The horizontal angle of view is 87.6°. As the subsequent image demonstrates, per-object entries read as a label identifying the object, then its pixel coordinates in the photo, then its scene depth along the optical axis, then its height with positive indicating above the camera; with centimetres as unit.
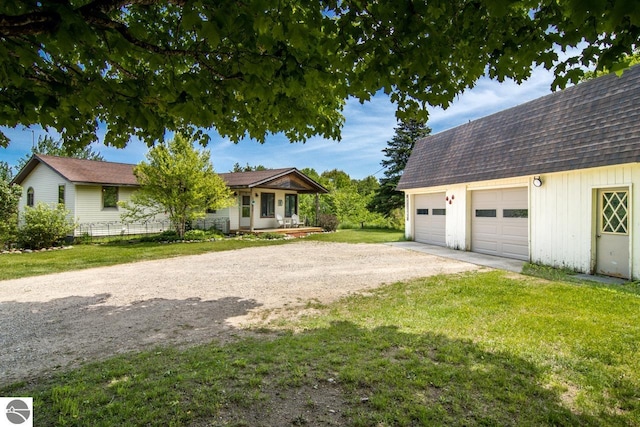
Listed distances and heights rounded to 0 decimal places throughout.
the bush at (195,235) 1673 -98
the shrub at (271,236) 1777 -115
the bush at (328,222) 2261 -54
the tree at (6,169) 3164 +481
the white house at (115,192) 1719 +139
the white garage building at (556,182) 757 +85
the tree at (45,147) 3412 +765
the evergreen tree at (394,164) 2466 +371
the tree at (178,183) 1557 +161
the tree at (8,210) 1339 +41
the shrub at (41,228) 1333 -40
